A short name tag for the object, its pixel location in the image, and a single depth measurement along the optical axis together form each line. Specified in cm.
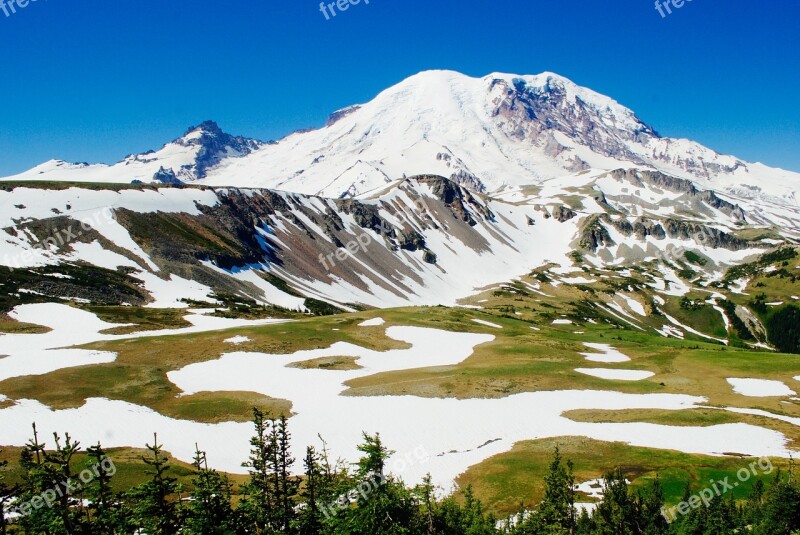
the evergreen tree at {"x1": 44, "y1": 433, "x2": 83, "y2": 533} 2231
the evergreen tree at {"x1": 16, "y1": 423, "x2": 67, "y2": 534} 2422
